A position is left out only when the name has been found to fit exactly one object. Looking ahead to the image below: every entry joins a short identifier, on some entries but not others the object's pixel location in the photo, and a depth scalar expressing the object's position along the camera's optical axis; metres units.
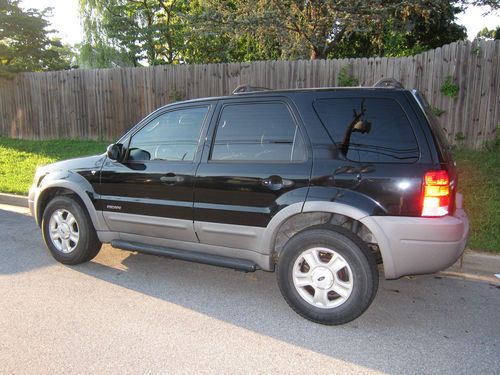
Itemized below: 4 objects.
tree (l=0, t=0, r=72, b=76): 16.12
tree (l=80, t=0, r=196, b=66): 21.64
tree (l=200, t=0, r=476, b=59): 11.65
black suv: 3.14
